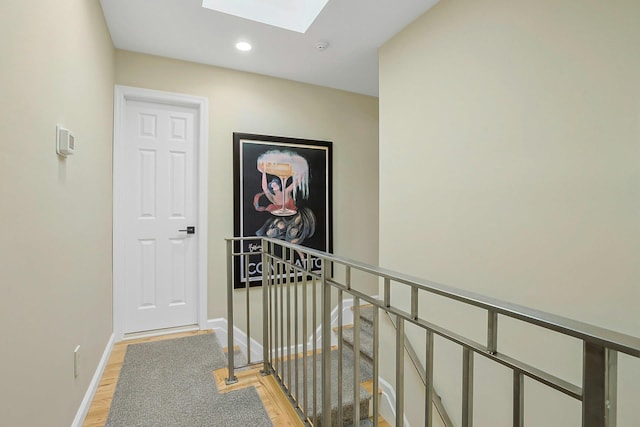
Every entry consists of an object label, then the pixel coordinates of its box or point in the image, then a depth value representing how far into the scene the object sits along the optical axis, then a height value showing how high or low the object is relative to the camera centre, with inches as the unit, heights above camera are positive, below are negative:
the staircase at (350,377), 92.0 -52.2
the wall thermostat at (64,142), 52.5 +11.5
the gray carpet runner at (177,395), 66.2 -41.6
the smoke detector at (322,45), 98.3 +51.0
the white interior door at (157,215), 106.4 -1.1
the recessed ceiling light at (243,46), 99.0 +51.1
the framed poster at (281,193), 118.4 +7.5
